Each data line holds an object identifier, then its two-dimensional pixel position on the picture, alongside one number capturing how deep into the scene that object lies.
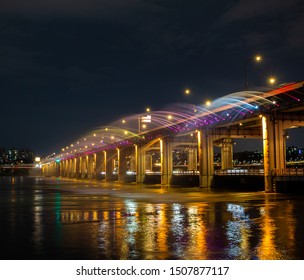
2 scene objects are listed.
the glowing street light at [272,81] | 52.64
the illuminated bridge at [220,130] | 55.00
